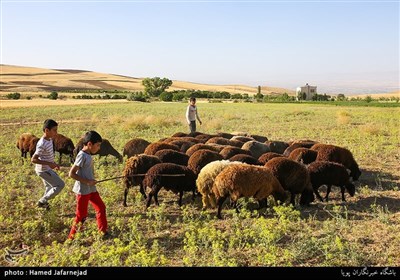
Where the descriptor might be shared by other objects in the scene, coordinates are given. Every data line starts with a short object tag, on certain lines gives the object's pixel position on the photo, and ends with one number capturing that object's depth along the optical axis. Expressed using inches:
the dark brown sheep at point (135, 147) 452.8
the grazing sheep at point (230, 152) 391.9
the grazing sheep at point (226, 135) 551.2
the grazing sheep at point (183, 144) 436.2
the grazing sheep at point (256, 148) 439.0
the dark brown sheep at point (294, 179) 301.4
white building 3612.2
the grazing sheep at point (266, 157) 357.2
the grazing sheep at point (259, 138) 552.5
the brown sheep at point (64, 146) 468.1
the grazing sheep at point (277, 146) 477.9
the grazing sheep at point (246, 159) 349.1
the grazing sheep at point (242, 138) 504.3
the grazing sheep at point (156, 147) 398.0
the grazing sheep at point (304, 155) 388.5
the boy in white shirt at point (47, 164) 267.9
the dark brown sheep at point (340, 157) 382.3
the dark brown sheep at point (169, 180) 297.3
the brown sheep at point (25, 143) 487.5
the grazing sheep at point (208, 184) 293.7
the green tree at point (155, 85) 3662.4
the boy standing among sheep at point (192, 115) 546.6
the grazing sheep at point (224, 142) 468.9
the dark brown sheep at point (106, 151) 466.6
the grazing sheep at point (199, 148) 397.4
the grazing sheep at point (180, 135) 529.0
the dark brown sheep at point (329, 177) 319.6
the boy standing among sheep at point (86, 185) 228.5
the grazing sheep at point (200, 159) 346.3
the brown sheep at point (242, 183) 271.1
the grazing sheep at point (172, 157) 365.7
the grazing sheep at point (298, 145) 431.8
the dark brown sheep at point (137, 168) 315.3
